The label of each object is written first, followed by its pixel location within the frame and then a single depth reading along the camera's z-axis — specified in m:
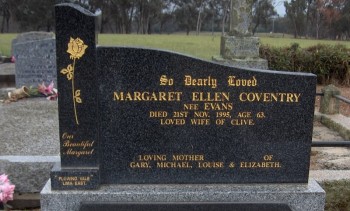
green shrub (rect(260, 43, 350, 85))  11.58
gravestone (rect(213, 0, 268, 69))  8.13
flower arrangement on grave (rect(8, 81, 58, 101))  7.18
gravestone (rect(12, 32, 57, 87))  7.83
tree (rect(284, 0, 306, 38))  52.81
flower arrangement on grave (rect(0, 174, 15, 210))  3.51
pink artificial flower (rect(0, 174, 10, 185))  3.55
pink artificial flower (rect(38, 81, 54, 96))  7.24
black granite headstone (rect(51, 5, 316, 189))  2.83
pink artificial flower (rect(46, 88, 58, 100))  7.07
